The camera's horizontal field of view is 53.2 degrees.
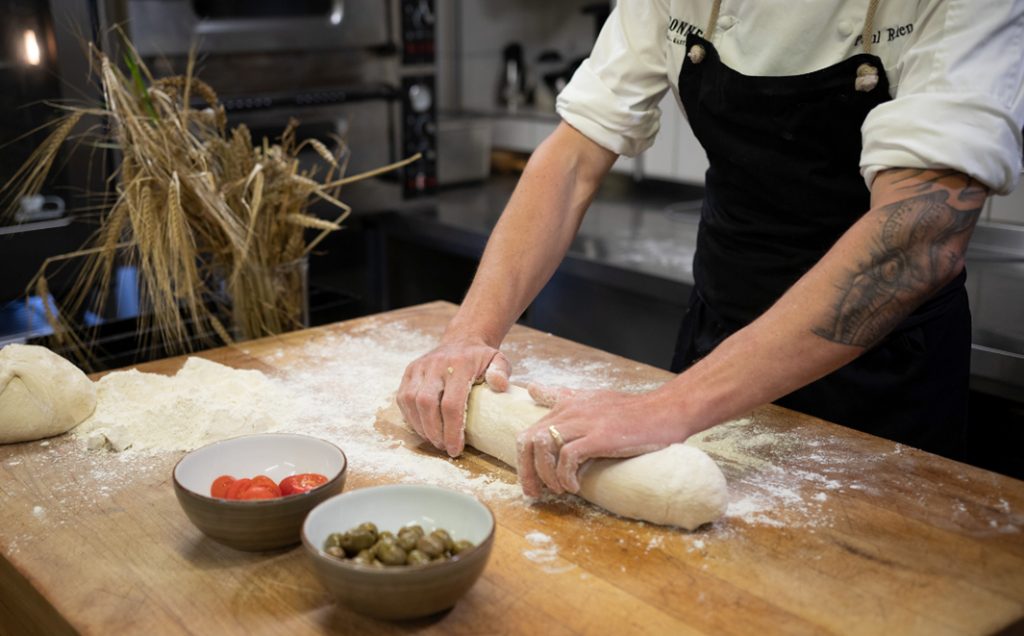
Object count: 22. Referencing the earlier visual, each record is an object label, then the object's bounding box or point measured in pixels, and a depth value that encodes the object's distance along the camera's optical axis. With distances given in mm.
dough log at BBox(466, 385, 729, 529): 1063
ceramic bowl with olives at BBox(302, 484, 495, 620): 879
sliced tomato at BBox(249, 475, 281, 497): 1077
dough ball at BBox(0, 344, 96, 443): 1302
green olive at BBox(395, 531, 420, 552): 938
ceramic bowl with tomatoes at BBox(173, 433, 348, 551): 1005
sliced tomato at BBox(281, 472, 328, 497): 1074
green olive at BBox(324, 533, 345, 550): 955
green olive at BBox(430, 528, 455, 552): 941
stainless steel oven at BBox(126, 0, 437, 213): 2318
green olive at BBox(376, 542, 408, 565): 920
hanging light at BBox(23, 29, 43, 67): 2061
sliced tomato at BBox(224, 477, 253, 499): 1074
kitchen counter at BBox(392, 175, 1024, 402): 1763
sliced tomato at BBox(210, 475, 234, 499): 1085
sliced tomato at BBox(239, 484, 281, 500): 1060
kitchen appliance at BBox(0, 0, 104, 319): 2057
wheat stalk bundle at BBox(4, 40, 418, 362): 1666
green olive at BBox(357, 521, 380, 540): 962
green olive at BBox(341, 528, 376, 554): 951
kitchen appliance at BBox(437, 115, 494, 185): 3178
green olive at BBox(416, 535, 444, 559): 926
